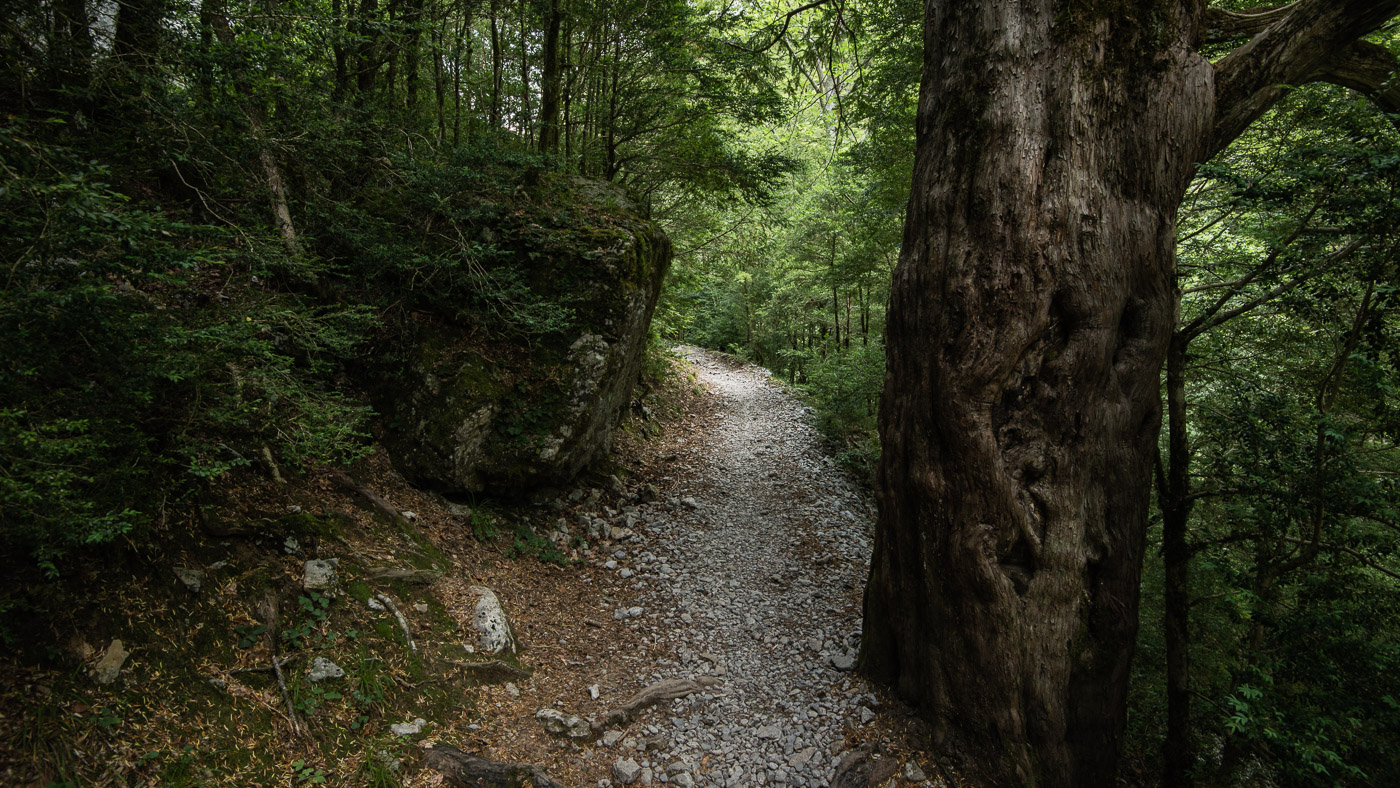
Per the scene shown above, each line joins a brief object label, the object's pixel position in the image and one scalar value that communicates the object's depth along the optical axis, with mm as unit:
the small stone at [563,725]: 4191
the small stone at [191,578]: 3400
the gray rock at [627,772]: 3924
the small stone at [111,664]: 2768
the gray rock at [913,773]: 3873
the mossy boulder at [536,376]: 6016
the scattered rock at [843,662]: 5018
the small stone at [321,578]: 4004
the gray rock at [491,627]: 4727
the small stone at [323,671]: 3547
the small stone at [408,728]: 3605
